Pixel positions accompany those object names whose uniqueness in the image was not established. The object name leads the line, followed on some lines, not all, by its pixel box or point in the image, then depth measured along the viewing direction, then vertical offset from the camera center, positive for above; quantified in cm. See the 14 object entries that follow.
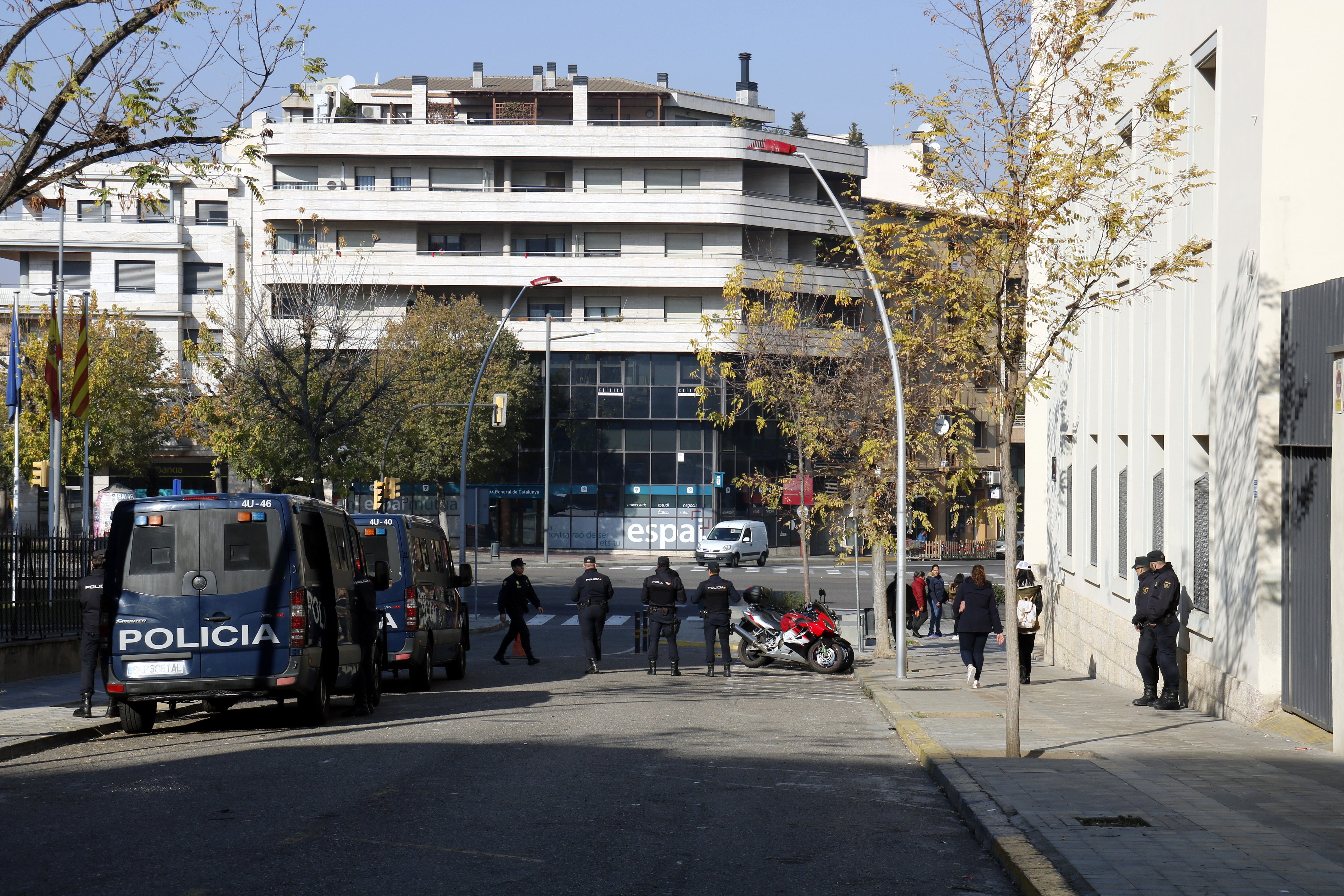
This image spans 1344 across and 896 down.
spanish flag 2486 +163
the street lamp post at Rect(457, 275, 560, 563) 3484 -52
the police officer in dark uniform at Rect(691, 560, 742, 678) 2022 -191
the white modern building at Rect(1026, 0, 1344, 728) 1211 +110
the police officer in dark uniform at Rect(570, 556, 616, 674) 2105 -194
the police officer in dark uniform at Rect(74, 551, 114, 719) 1392 -160
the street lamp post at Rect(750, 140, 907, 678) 1983 +42
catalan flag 2455 +166
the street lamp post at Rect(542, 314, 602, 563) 5647 +2
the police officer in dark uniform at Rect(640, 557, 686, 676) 2055 -183
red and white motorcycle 2203 -258
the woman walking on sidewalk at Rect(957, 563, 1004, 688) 1852 -186
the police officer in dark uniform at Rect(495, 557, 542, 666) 2205 -203
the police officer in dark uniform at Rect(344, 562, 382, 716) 1505 -174
